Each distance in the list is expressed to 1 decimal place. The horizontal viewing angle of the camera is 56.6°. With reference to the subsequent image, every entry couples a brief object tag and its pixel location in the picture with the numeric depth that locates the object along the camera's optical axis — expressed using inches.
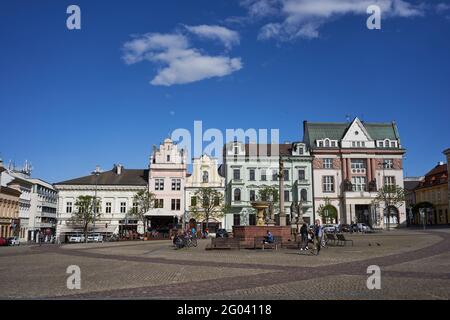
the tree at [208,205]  2261.3
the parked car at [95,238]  1968.5
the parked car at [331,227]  2022.0
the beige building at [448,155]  2673.5
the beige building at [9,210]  2375.1
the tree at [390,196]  2256.4
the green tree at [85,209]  2210.9
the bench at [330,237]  1171.1
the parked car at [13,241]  1855.3
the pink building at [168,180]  2385.6
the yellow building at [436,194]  2886.3
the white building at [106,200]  2407.7
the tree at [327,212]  2378.2
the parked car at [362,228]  2073.8
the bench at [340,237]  1071.5
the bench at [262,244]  1015.3
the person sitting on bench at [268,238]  1048.8
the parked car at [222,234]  1748.3
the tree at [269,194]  2343.0
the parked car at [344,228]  2176.4
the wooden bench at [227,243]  1047.0
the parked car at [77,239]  2006.6
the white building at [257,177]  2466.8
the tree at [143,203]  2244.0
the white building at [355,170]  2461.9
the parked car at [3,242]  1790.1
